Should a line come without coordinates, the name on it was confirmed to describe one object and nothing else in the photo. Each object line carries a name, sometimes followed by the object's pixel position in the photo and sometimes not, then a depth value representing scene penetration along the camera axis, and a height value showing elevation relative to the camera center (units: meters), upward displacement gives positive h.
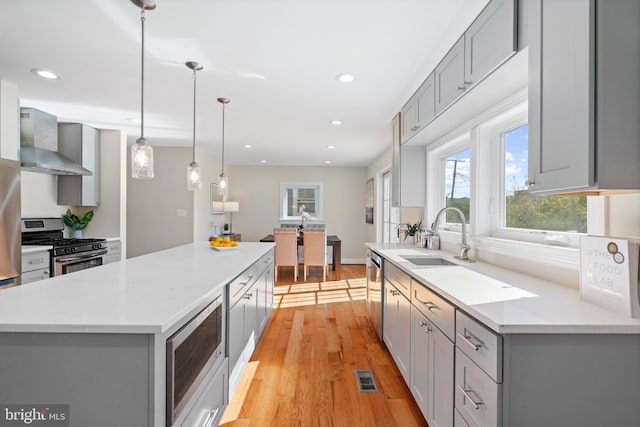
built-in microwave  1.19 -0.60
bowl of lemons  3.21 -0.31
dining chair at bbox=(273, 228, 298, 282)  6.02 -0.60
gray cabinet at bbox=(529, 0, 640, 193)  1.08 +0.40
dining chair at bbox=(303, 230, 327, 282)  6.09 -0.62
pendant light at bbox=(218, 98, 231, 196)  3.40 +0.32
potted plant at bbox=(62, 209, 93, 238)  4.50 -0.14
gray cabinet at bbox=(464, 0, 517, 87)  1.52 +0.88
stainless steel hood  3.46 +0.71
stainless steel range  3.52 -0.39
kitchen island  1.09 -0.50
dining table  6.24 -0.69
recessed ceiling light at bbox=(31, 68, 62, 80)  2.72 +1.13
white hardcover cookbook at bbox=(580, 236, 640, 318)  1.10 -0.20
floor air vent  2.30 -1.19
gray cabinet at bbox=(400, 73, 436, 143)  2.58 +0.91
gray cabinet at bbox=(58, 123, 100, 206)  4.35 +0.69
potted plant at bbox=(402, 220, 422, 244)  3.70 -0.19
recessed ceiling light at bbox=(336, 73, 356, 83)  2.74 +1.13
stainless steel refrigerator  2.88 -0.12
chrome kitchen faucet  2.52 -0.23
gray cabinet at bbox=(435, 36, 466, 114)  2.05 +0.90
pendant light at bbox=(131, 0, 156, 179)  1.99 +0.31
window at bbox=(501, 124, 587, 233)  1.81 +0.08
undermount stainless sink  2.61 -0.36
